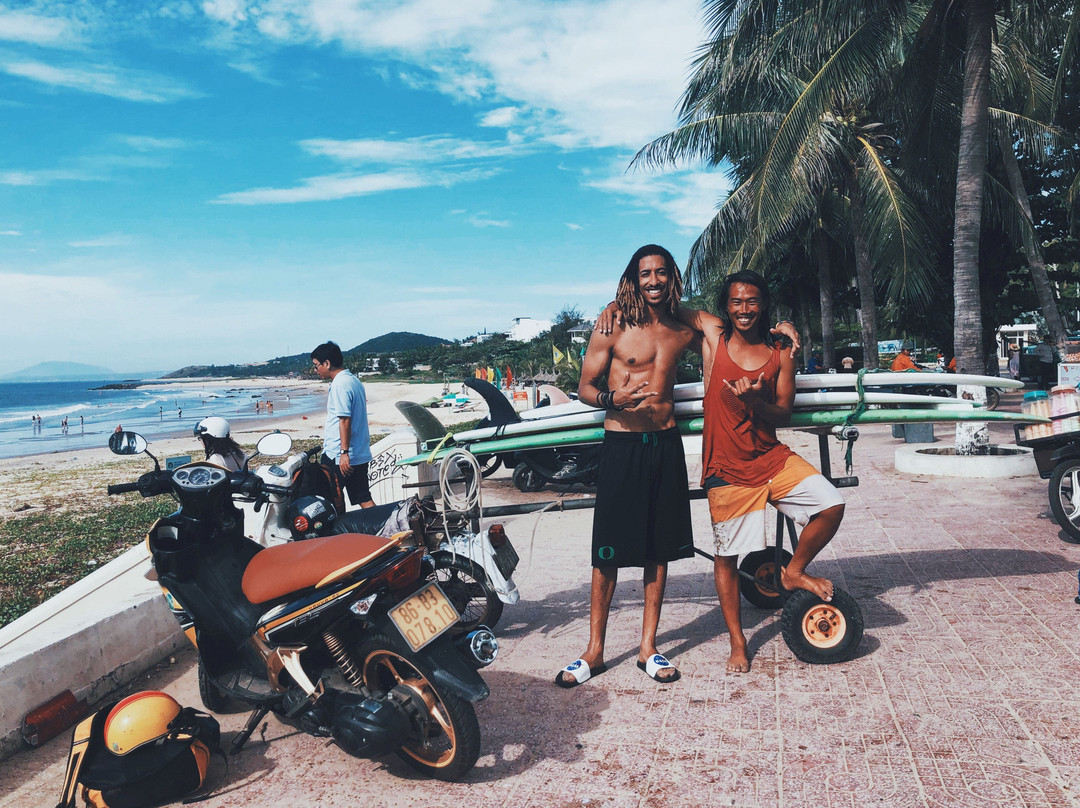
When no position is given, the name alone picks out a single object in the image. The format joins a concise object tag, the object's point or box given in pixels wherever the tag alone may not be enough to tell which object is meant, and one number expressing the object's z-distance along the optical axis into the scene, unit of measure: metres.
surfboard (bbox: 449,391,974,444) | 4.33
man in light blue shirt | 5.75
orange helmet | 3.01
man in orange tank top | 3.88
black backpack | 2.95
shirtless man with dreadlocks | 4.00
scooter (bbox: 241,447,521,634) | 4.05
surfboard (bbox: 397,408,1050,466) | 4.36
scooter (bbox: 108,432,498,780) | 2.96
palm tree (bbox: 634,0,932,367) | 10.87
